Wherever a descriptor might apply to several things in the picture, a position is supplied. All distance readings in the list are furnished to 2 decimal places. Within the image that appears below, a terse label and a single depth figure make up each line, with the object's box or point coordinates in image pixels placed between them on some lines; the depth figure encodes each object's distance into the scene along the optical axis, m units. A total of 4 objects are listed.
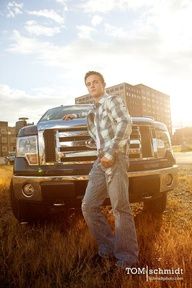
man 2.63
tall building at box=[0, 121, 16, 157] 93.75
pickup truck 3.48
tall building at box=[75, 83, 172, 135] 147.25
